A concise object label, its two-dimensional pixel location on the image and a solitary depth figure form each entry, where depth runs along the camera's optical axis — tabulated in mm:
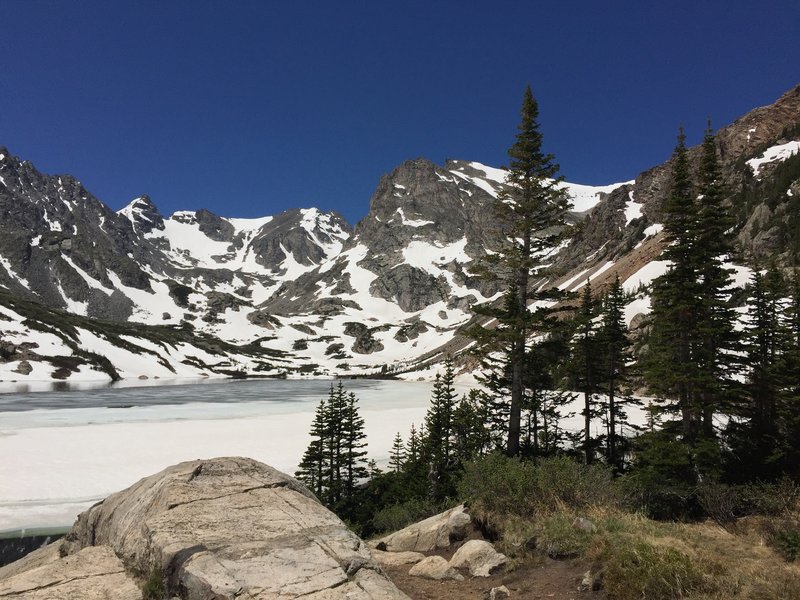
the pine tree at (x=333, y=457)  31609
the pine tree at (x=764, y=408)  19188
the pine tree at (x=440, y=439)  26891
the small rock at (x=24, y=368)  113250
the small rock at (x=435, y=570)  8923
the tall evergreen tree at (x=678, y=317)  18969
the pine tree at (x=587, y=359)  29906
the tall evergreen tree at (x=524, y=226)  19844
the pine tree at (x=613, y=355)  30219
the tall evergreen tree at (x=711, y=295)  18719
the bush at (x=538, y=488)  10766
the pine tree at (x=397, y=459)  34700
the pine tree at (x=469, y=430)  31906
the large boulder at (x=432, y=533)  11359
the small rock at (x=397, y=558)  10430
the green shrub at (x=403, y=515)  18578
